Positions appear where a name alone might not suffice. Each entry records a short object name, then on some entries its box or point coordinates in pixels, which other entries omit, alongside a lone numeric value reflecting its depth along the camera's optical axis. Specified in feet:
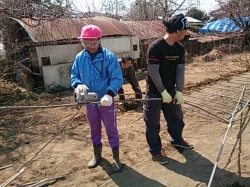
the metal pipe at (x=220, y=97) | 12.10
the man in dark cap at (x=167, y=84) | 6.55
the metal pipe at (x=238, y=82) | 15.32
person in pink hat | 6.33
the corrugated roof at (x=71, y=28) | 14.23
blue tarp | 45.24
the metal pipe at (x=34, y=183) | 6.50
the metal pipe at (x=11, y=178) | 6.43
